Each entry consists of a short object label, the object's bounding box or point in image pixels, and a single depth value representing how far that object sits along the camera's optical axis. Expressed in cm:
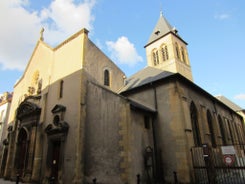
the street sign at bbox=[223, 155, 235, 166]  866
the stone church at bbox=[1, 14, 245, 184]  1097
